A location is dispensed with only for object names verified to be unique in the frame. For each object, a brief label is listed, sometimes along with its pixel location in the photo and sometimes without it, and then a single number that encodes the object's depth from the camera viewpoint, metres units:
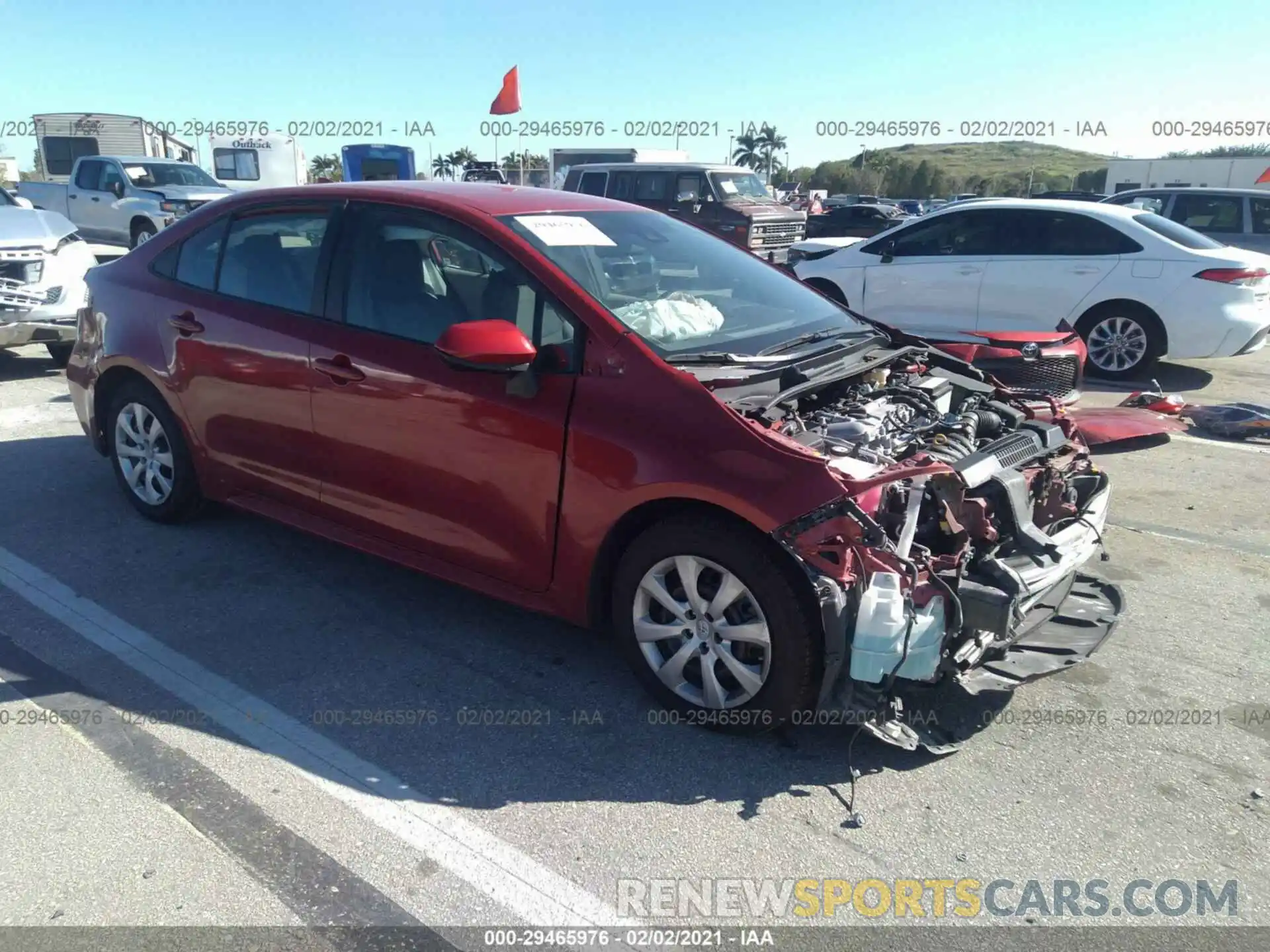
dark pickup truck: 15.93
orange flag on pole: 16.22
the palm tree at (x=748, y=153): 92.91
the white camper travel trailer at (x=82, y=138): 22.78
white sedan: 8.58
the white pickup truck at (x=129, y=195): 16.78
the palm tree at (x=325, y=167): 56.56
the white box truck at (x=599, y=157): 23.66
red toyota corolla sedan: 3.06
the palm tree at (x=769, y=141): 93.81
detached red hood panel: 6.35
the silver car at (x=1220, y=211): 12.02
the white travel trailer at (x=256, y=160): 24.50
